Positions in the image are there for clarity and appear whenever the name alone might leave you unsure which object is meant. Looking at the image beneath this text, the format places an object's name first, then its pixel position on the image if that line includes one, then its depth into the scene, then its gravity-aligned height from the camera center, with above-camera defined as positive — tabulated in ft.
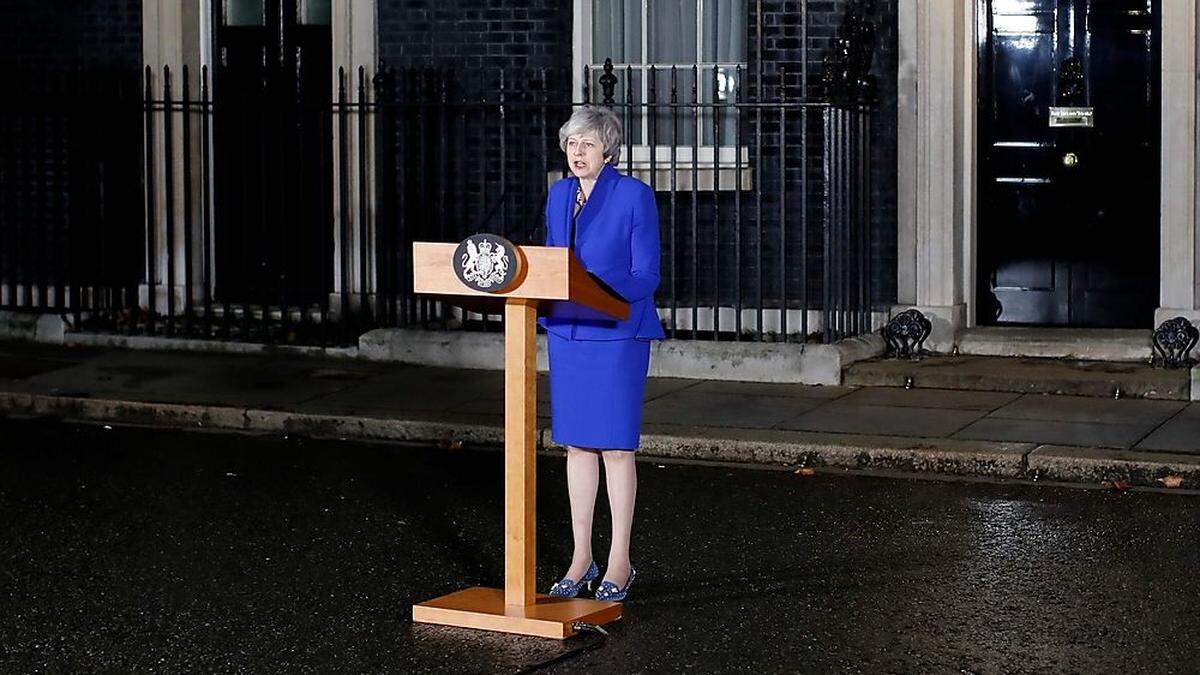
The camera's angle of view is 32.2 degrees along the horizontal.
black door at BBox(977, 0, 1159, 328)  41.29 +0.35
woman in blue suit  22.18 -1.50
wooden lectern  20.61 -2.24
